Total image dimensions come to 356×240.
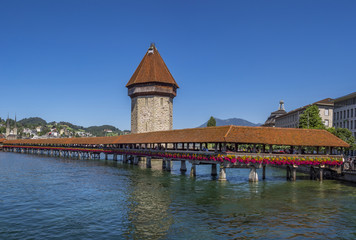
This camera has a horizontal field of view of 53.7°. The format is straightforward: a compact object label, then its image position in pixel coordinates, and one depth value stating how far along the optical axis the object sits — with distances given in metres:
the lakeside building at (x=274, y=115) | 124.82
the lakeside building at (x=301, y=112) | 78.81
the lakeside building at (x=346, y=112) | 67.69
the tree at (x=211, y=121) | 116.21
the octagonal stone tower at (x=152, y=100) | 71.25
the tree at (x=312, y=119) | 56.84
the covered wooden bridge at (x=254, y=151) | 31.84
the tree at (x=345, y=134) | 56.25
